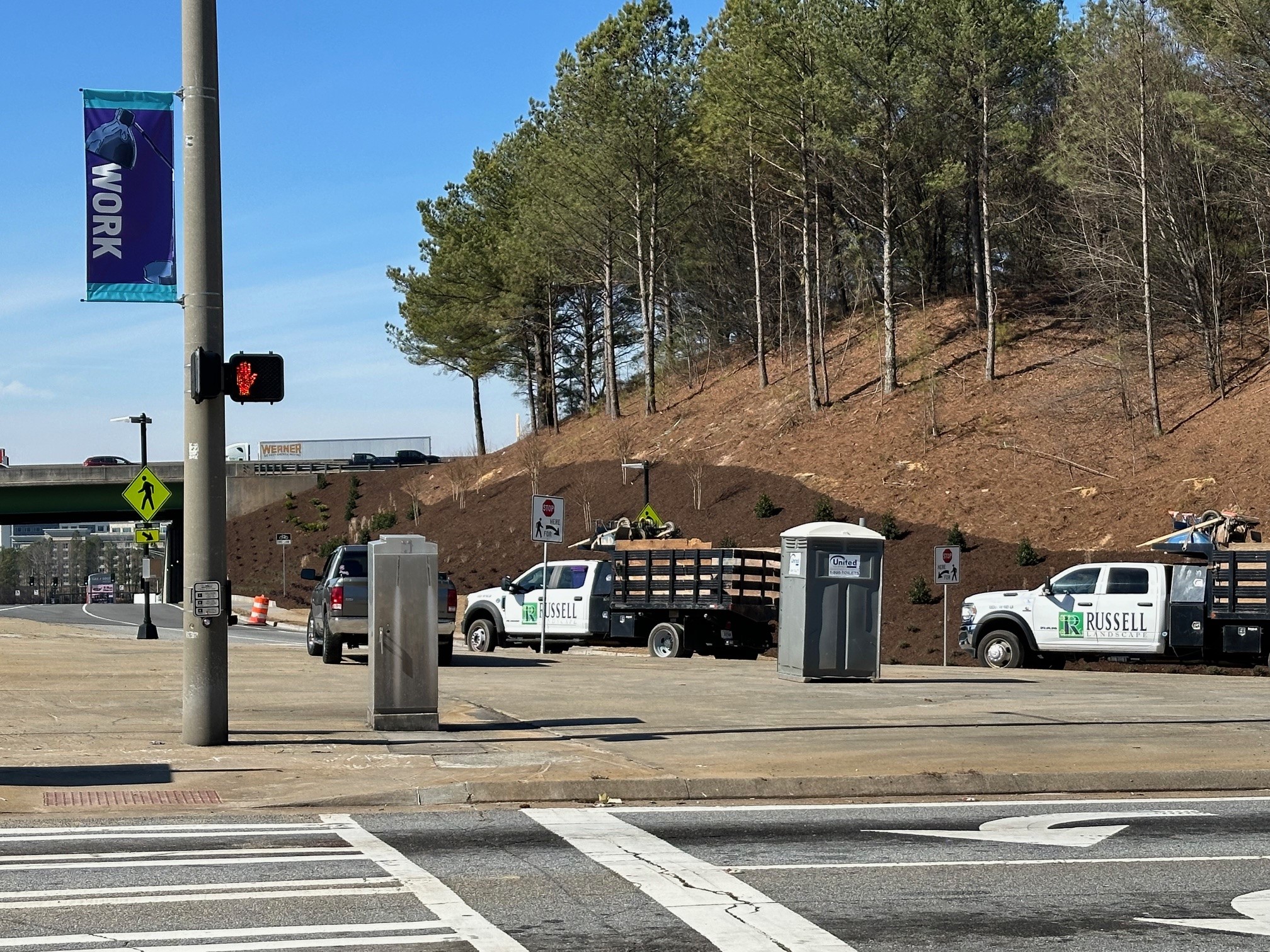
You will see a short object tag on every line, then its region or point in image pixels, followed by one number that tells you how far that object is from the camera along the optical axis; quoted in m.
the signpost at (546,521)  30.06
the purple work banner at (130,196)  12.47
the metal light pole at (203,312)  12.64
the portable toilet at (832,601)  20.62
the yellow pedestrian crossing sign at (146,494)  33.41
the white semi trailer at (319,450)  90.50
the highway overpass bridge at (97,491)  74.75
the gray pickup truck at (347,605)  23.75
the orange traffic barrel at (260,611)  49.97
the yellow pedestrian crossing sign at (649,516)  36.09
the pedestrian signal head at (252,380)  12.61
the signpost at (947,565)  30.33
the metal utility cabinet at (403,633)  13.84
